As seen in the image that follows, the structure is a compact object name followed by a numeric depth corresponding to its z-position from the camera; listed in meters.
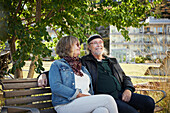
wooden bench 2.60
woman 2.42
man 3.11
